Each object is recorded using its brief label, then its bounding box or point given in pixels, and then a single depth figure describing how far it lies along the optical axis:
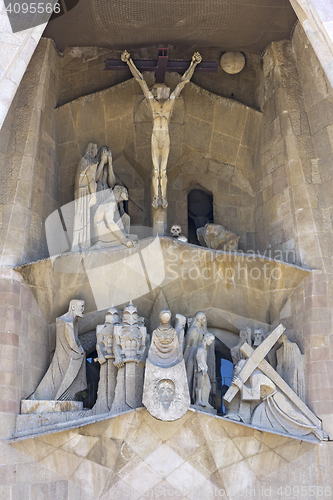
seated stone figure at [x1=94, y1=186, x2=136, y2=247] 10.54
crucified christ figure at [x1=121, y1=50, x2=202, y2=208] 10.80
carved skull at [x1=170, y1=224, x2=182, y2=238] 10.51
